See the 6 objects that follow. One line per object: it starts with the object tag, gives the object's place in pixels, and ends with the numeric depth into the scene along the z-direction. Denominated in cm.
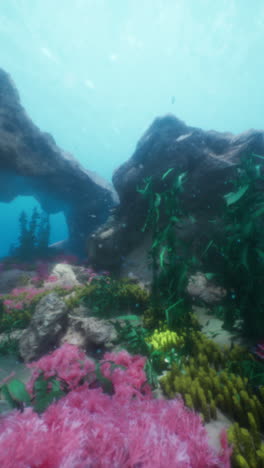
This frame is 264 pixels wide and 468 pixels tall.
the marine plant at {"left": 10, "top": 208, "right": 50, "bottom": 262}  1498
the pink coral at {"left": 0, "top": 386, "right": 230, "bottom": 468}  164
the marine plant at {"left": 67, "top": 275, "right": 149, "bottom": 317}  695
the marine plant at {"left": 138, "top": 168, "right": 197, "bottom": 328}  449
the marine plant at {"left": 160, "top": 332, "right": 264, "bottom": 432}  275
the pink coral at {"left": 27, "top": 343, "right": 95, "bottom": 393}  329
